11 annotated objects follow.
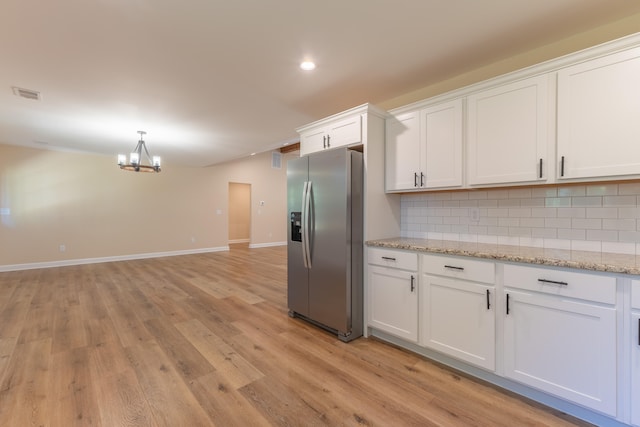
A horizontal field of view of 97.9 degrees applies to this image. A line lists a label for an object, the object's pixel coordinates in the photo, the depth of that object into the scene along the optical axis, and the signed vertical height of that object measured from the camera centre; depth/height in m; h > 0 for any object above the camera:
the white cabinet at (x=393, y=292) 2.32 -0.70
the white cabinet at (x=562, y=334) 1.51 -0.72
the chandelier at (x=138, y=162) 4.40 +0.84
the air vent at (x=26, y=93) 2.82 +1.25
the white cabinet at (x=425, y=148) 2.32 +0.58
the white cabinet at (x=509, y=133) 1.92 +0.59
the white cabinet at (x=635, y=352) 1.43 -0.72
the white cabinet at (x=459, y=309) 1.92 -0.71
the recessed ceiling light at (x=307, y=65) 2.33 +1.25
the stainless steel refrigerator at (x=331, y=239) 2.56 -0.25
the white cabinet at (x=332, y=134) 2.68 +0.82
